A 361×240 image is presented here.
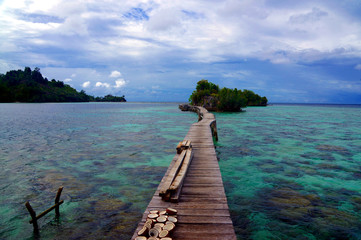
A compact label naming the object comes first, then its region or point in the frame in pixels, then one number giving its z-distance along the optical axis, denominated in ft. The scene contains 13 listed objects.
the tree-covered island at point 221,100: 176.24
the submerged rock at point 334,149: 47.26
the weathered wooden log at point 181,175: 15.90
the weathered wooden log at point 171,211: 13.20
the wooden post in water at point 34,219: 17.10
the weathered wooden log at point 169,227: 11.51
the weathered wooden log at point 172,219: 12.49
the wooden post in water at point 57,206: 19.77
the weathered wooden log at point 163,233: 11.03
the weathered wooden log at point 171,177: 15.45
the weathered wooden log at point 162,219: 12.37
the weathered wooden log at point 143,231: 11.21
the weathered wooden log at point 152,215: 12.53
